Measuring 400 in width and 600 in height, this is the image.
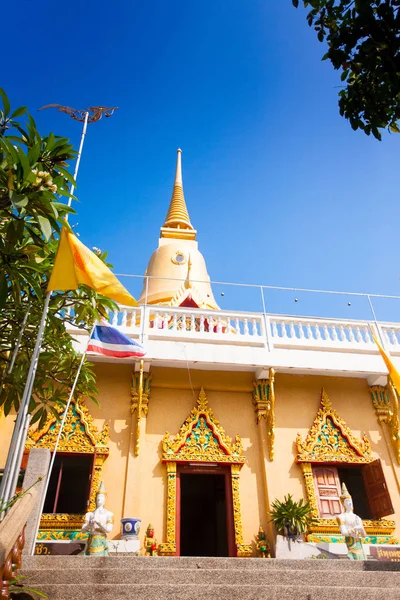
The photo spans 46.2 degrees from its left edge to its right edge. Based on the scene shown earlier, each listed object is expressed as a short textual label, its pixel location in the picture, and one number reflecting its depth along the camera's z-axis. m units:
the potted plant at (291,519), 7.39
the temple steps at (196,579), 3.69
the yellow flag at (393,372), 8.33
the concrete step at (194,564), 4.38
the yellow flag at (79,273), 4.47
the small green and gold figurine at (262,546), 7.53
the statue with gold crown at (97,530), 5.88
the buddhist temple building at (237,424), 7.88
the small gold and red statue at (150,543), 7.29
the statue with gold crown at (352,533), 6.25
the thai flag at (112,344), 6.60
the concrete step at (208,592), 3.60
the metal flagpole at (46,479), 5.30
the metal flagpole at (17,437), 3.67
